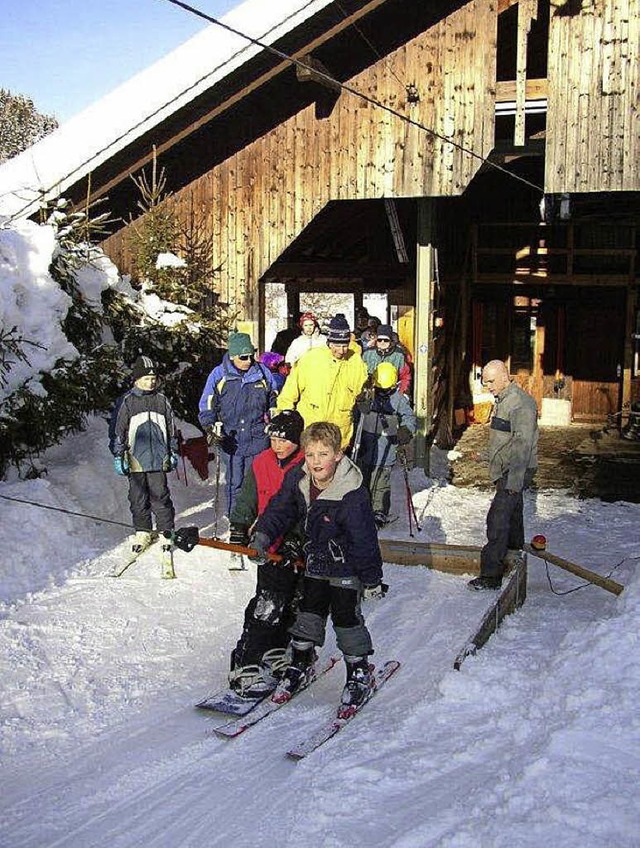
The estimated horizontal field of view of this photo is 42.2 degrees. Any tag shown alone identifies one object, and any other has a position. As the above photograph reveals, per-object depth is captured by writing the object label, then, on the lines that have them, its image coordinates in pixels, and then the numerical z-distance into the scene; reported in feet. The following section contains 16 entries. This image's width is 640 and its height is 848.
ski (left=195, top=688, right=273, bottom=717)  15.98
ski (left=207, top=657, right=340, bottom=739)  15.12
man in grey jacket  22.65
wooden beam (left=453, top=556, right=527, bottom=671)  17.33
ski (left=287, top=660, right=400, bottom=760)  14.25
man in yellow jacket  25.67
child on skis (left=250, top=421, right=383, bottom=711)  15.55
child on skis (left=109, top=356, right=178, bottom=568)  24.23
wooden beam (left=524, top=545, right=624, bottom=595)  20.83
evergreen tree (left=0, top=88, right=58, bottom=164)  164.14
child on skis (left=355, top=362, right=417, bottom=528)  28.04
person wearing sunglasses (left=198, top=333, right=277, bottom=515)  25.91
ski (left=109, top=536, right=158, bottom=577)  24.07
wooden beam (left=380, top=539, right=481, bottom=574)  24.86
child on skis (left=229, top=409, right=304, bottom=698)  16.70
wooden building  34.32
